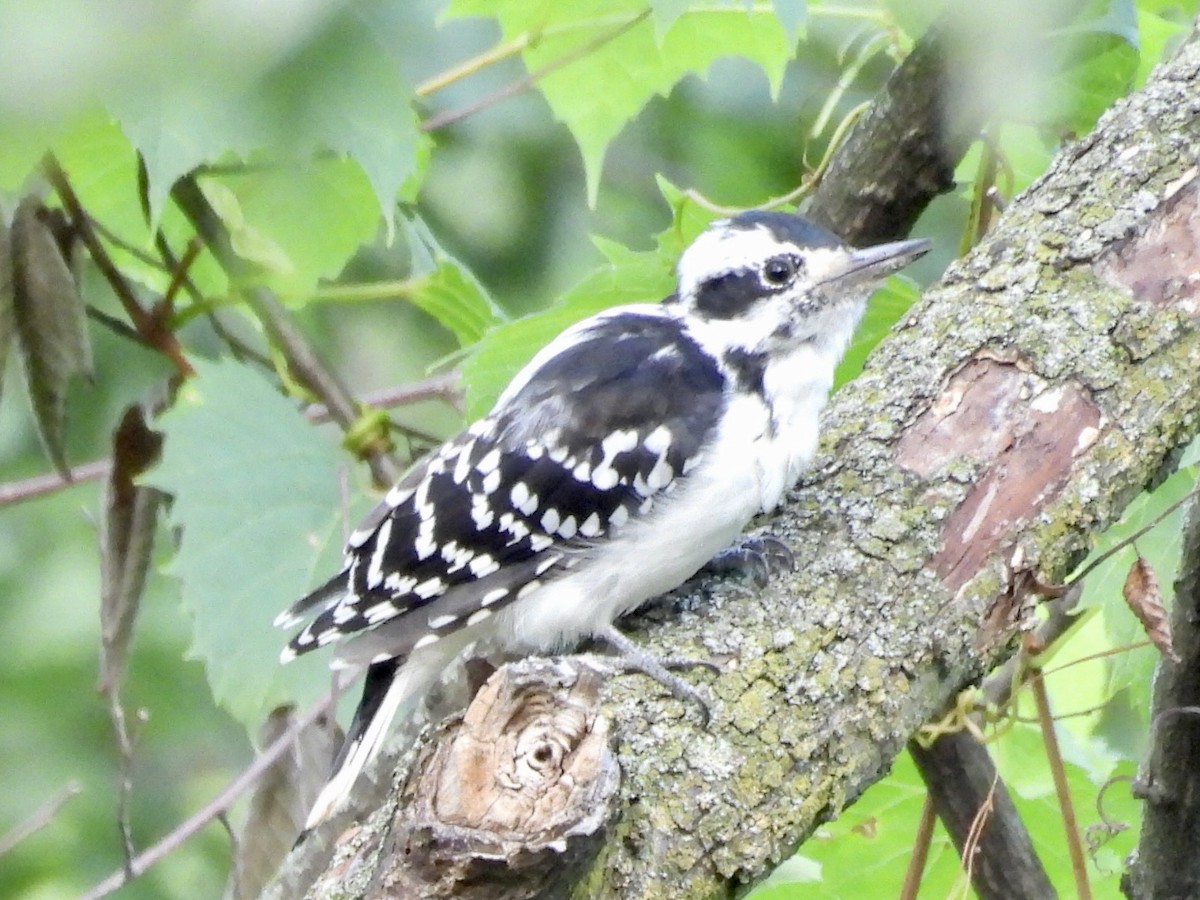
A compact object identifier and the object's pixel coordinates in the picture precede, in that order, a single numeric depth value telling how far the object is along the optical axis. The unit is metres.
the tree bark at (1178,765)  5.76
